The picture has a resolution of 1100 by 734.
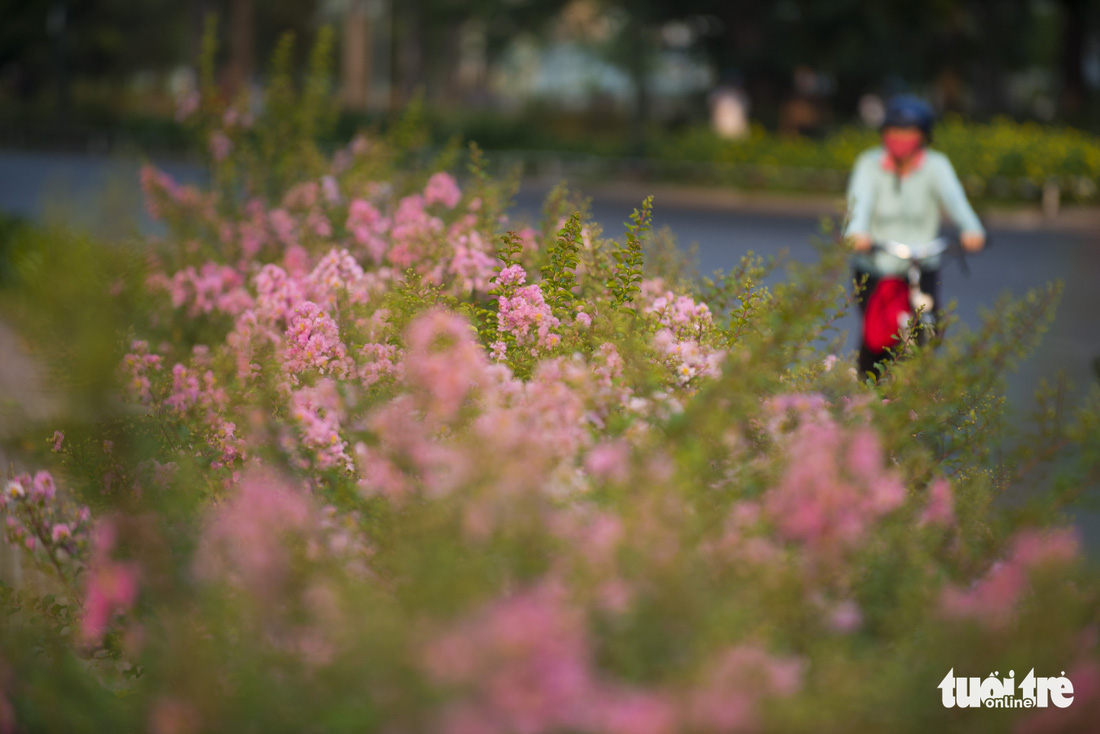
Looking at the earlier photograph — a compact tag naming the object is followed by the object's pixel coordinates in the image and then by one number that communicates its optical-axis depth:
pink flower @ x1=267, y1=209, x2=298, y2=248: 16.97
